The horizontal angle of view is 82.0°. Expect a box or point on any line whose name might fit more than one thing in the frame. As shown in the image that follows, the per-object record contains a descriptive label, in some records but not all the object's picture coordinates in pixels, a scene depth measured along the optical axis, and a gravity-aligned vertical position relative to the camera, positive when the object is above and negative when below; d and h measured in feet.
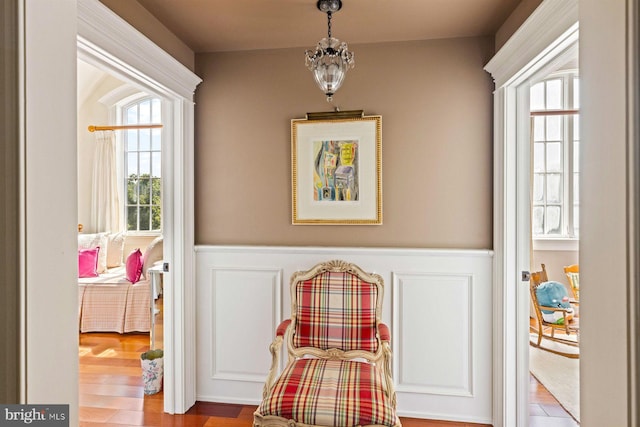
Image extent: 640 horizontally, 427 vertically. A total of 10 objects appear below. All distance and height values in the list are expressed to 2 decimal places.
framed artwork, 8.35 +0.90
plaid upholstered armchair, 5.34 -2.71
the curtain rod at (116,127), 14.16 +3.41
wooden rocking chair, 11.35 -3.65
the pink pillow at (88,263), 14.06 -2.05
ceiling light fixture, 6.01 +2.40
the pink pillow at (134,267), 13.43 -2.10
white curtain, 16.49 +1.11
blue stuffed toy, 11.46 -2.82
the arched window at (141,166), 16.93 +2.05
